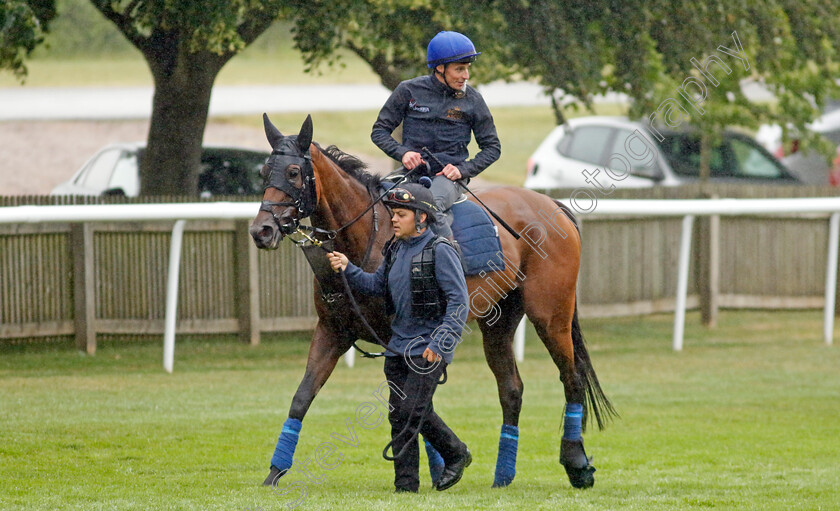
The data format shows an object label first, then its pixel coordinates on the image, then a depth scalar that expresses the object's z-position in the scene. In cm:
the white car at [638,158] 1661
